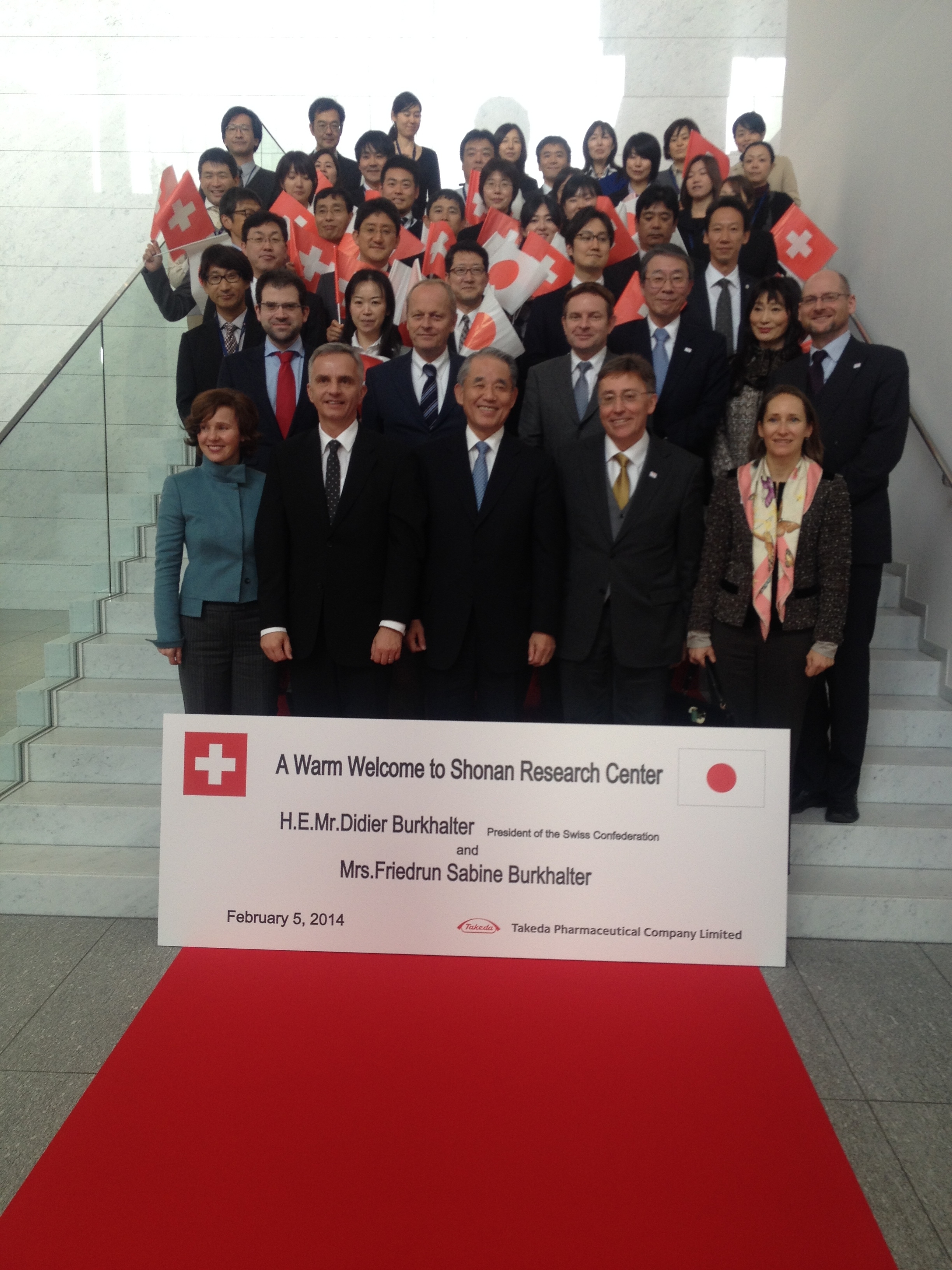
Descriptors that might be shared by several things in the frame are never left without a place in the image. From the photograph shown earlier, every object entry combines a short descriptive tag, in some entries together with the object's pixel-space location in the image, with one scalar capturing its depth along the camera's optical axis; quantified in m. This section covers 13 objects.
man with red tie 3.63
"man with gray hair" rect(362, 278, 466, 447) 3.46
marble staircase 3.21
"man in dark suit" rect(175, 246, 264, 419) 4.07
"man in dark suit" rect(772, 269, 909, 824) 3.37
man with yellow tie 3.07
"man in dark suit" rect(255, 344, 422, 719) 3.06
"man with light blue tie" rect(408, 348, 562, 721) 3.08
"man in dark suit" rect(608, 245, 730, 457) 3.54
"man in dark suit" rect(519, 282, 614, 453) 3.42
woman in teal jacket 3.13
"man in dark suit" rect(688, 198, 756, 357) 4.05
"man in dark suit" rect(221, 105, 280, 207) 6.06
